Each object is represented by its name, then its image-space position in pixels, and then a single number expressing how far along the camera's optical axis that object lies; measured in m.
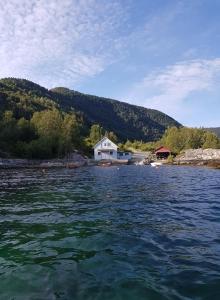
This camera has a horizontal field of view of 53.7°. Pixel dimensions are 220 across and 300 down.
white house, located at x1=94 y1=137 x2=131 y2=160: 93.12
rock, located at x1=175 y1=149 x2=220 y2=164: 75.05
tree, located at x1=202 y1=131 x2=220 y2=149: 104.56
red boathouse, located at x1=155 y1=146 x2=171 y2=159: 97.06
